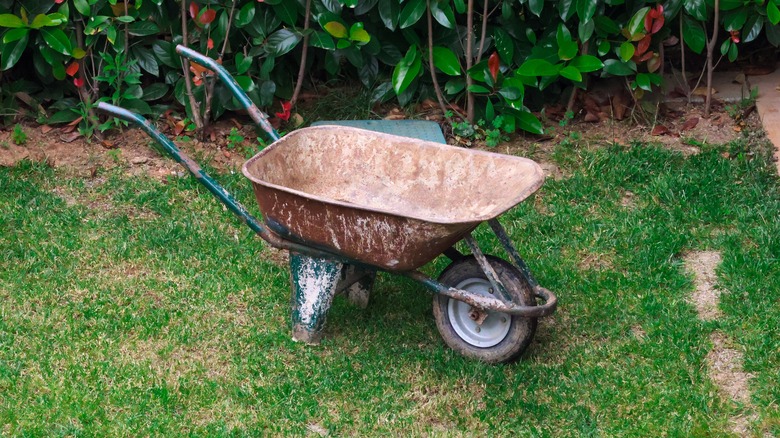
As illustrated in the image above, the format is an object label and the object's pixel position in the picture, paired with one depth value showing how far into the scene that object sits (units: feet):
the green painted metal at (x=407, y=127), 18.41
